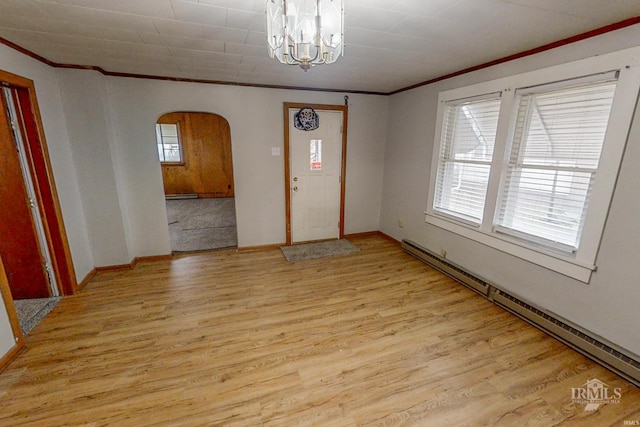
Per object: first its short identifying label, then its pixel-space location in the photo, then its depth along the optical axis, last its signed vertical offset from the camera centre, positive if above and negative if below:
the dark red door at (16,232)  2.46 -0.81
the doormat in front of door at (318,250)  3.98 -1.50
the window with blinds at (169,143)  7.60 +0.13
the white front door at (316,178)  4.15 -0.44
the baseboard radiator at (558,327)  1.87 -1.39
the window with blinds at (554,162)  2.07 -0.08
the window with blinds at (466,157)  2.90 -0.07
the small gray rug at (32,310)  2.43 -1.53
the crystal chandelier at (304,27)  1.24 +0.55
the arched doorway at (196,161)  7.52 -0.37
